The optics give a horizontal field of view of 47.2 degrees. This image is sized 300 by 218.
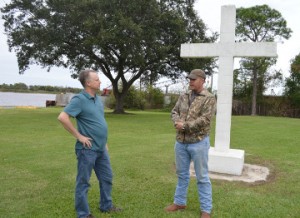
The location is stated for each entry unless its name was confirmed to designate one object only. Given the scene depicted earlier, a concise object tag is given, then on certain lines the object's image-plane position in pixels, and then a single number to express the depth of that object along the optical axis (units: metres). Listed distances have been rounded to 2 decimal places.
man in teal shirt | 3.77
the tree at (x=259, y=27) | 31.16
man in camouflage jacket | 3.97
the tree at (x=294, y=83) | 30.69
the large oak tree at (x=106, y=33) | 18.84
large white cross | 6.07
